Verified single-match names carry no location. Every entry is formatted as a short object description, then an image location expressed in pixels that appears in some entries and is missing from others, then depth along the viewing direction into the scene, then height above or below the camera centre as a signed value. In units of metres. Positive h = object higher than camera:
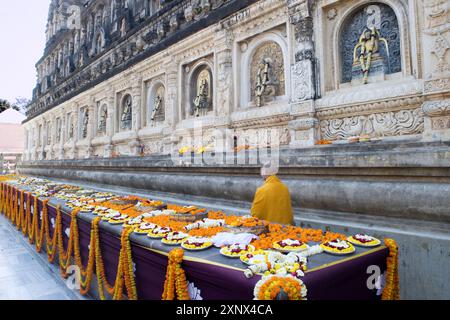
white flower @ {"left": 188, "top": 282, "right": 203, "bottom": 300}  1.88 -0.84
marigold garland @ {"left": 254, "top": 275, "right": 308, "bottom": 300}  1.47 -0.65
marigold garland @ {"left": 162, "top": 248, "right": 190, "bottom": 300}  1.92 -0.77
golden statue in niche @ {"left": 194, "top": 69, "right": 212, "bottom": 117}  8.44 +2.06
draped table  1.68 -0.73
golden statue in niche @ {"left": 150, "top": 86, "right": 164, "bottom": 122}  10.20 +2.12
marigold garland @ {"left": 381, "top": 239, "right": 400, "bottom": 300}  2.22 -0.90
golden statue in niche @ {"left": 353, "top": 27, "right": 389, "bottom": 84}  5.16 +2.02
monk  3.11 -0.43
